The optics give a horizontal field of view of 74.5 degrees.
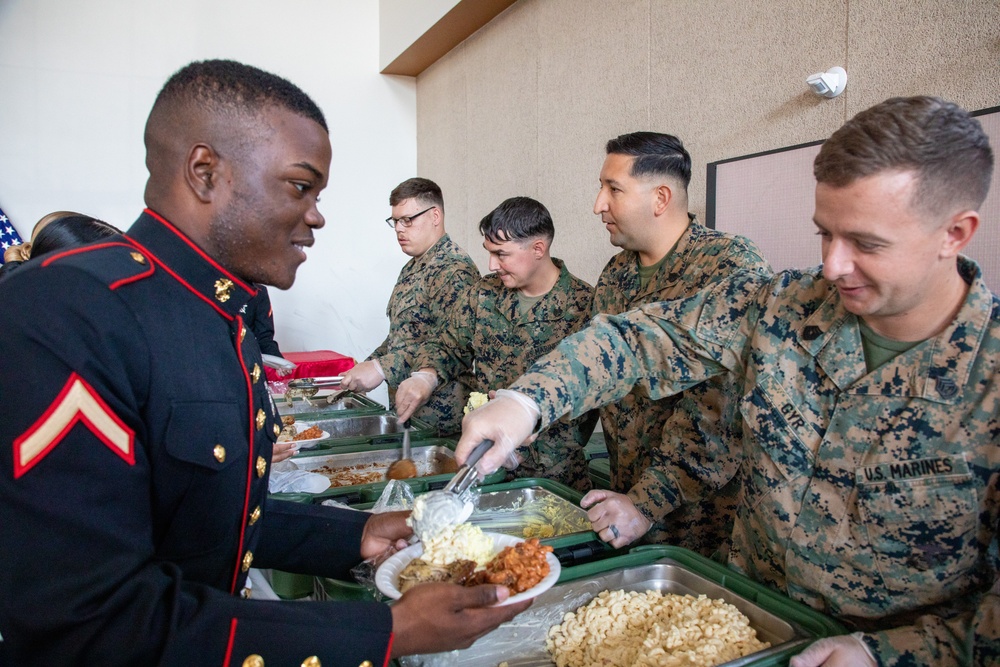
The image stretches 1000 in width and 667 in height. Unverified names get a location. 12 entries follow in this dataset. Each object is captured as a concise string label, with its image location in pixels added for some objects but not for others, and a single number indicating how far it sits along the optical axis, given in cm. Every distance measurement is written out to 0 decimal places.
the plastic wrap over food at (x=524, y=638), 132
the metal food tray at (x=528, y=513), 198
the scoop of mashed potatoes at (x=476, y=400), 213
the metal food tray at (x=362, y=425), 322
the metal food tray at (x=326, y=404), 366
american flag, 551
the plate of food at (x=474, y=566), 114
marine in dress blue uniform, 82
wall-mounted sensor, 240
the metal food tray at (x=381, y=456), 260
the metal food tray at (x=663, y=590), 123
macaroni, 124
